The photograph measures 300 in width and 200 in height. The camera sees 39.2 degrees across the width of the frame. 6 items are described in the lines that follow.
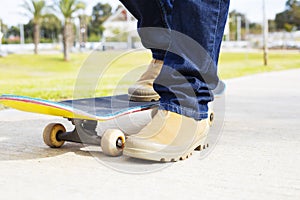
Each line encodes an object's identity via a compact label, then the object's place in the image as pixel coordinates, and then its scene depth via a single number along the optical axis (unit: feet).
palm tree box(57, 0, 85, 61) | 75.00
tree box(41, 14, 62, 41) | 139.03
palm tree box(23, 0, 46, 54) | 81.66
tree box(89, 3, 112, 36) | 186.91
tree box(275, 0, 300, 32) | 144.66
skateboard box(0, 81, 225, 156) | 4.46
